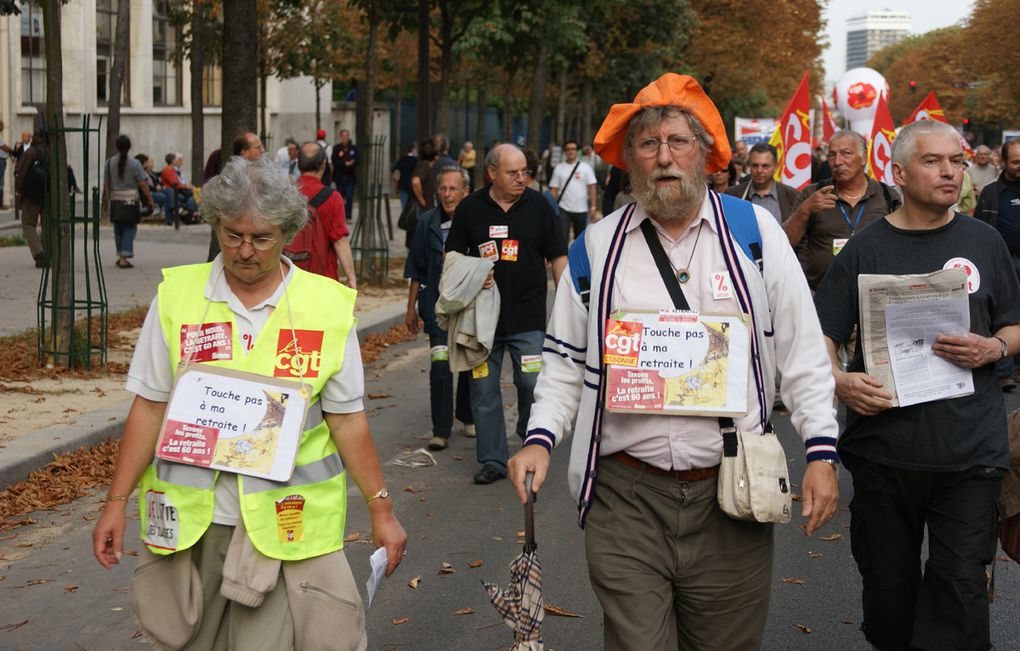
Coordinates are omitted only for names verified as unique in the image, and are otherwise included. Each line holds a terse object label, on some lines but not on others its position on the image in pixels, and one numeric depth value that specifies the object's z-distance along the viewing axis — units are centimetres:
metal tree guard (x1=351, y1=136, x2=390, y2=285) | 1808
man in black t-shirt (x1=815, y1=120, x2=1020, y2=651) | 440
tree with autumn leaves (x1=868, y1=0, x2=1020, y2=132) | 5388
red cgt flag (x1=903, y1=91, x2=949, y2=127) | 1630
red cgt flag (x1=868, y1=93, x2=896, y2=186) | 1367
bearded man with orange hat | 363
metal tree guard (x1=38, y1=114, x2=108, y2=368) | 1062
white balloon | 2588
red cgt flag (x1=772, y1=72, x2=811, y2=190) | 1423
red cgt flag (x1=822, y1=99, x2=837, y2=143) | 2754
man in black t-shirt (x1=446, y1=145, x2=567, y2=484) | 814
